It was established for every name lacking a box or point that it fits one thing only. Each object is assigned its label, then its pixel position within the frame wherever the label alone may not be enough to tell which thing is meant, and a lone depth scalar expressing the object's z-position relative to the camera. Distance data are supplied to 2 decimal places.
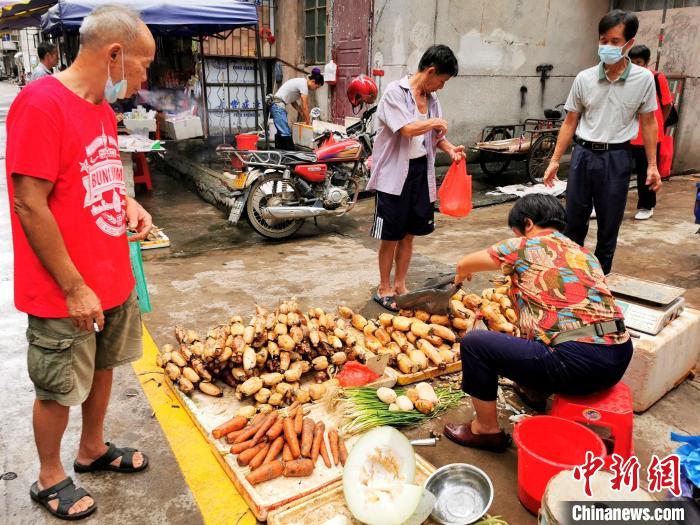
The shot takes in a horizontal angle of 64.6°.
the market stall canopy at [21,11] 13.89
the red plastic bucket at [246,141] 9.67
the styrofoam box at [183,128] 11.54
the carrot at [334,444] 2.95
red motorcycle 7.11
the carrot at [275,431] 3.03
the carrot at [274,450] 2.88
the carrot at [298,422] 3.08
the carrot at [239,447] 2.95
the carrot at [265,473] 2.74
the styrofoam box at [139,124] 9.79
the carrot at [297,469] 2.79
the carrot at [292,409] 3.22
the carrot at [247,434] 3.02
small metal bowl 2.52
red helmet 8.82
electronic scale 3.47
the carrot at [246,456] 2.88
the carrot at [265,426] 3.02
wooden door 10.52
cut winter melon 2.38
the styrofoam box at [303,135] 10.38
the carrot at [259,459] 2.84
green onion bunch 3.19
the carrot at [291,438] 2.93
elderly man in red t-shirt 2.14
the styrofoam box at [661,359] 3.37
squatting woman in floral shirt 2.71
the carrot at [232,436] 3.06
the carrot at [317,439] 2.93
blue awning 8.03
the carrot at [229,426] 3.07
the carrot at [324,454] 2.91
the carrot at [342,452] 2.94
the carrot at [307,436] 2.95
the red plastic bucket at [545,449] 2.52
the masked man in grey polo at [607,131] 4.40
